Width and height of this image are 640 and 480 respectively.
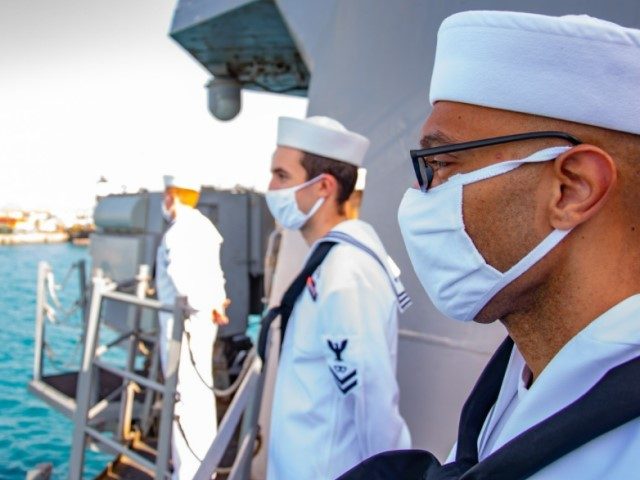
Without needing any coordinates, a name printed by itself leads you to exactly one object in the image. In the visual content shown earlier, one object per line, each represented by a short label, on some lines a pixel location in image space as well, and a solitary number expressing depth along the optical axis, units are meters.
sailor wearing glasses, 0.70
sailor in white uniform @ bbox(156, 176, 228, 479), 4.10
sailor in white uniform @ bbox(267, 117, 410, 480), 1.83
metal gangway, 2.68
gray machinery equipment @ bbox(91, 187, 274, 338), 7.31
